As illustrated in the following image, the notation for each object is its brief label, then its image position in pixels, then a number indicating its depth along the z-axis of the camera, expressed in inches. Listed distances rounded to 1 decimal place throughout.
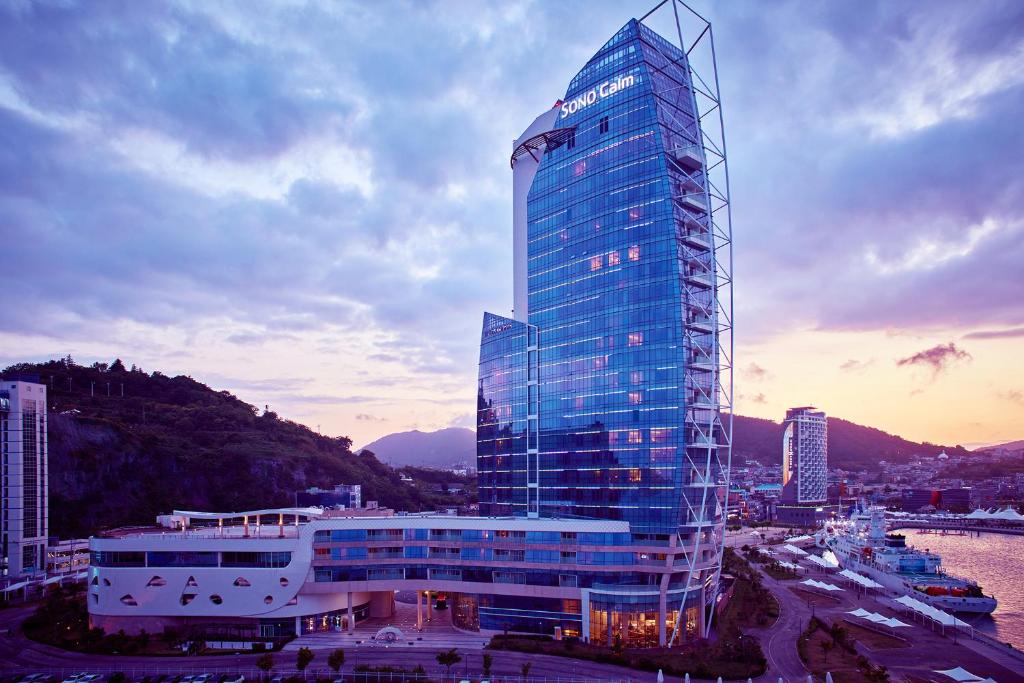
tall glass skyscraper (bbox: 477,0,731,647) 3762.3
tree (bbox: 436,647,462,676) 2856.8
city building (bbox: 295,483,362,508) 7357.3
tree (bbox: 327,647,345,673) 2849.4
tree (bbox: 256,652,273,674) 2866.6
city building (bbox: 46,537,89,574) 5530.0
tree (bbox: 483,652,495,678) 2839.6
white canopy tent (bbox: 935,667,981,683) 2755.9
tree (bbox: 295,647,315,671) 2869.1
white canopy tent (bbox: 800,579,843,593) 5152.6
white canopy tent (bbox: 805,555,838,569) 6785.4
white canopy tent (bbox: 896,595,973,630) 3782.7
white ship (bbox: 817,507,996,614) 4594.0
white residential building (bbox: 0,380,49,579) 5191.9
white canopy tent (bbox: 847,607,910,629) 3870.8
